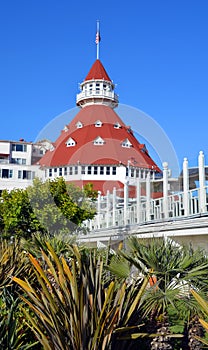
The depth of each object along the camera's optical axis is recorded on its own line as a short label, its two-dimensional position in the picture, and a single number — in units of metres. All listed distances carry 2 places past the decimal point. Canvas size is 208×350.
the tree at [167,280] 4.70
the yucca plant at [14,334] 4.33
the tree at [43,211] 16.61
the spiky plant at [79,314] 3.80
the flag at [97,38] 63.12
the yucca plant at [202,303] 3.16
